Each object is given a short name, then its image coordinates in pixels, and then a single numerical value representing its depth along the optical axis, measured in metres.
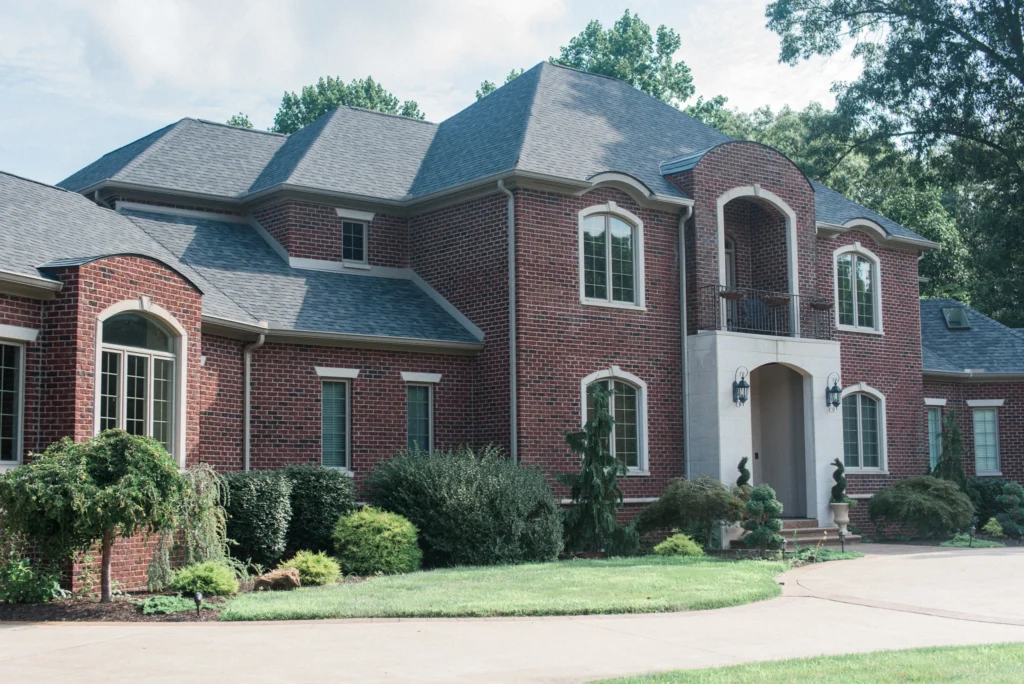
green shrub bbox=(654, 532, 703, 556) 18.98
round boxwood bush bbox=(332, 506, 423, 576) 16.28
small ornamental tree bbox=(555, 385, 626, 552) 18.72
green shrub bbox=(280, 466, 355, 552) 17.08
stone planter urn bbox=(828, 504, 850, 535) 23.20
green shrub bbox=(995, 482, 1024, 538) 24.62
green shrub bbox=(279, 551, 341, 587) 14.86
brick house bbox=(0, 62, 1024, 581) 18.42
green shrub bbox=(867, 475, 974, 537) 23.38
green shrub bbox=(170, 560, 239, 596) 13.22
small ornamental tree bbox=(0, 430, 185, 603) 12.43
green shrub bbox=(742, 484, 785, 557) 18.91
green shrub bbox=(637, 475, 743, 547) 19.86
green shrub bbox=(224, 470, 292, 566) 16.09
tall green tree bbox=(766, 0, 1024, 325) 32.78
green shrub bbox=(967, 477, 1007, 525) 26.23
